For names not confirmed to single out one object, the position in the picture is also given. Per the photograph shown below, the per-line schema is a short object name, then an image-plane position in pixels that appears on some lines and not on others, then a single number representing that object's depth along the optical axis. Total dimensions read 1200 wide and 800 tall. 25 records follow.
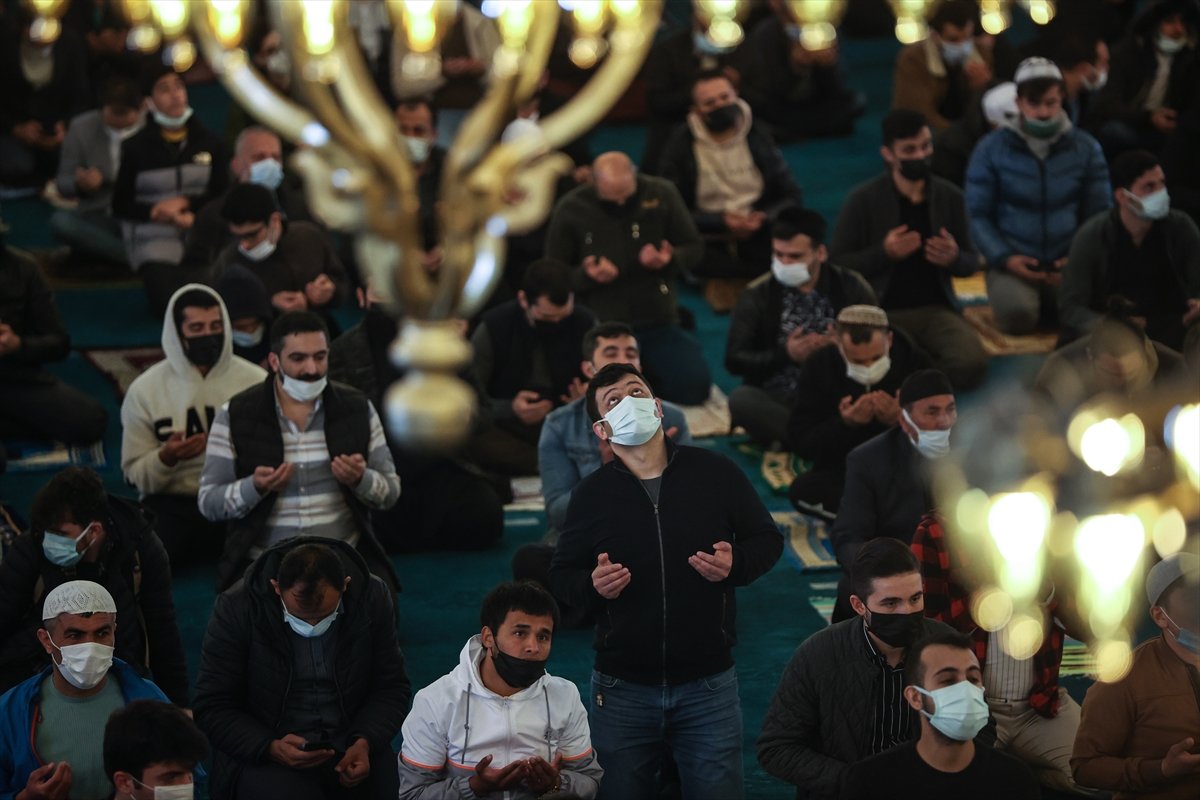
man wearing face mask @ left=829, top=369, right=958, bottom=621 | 14.30
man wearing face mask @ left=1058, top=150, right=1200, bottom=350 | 18.67
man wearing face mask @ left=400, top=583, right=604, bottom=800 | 11.52
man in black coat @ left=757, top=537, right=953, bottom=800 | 11.44
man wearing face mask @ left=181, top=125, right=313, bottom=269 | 20.27
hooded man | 15.72
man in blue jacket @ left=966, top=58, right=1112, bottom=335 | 20.16
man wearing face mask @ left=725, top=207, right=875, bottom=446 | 17.87
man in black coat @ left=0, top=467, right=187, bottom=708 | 12.91
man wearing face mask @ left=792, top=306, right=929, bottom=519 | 16.36
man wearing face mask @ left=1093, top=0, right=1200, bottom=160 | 23.52
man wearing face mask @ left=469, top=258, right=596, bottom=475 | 17.23
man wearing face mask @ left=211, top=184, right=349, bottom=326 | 18.47
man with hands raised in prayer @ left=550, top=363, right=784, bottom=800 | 12.02
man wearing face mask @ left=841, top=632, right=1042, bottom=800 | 10.43
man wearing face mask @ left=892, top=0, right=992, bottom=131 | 24.02
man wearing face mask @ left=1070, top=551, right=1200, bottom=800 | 11.80
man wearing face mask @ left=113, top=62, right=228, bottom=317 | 21.16
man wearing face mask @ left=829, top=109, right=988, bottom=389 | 19.28
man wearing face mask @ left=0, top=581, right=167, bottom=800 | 11.77
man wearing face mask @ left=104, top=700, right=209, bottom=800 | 10.80
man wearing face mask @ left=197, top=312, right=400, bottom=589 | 14.45
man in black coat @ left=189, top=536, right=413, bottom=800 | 12.15
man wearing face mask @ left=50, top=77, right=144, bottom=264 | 22.05
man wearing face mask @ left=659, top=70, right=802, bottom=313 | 21.80
